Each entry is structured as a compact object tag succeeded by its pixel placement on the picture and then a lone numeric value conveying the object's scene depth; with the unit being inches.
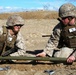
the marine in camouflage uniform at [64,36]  164.7
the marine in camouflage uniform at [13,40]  175.1
